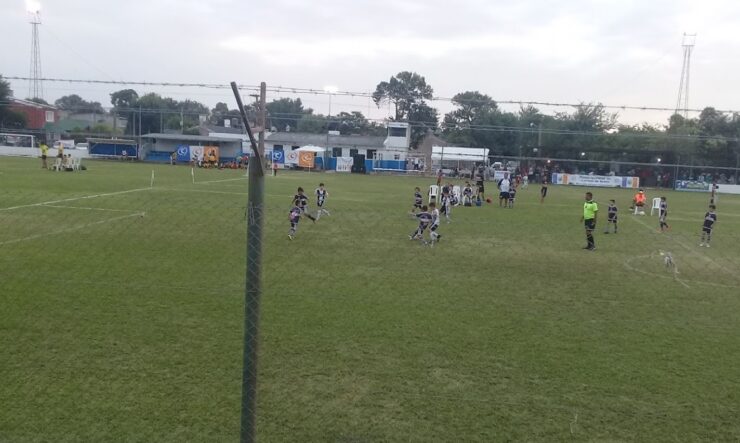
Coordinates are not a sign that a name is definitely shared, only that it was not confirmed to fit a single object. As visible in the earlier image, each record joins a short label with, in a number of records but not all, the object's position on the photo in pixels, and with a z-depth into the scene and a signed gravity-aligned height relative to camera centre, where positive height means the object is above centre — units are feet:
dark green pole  12.60 -3.28
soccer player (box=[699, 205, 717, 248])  61.82 -4.84
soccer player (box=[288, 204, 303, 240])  57.52 -5.87
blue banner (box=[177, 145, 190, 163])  212.02 +0.25
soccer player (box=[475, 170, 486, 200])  101.81 -3.09
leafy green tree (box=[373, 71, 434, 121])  364.36 +54.01
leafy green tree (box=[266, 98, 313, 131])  338.36 +32.69
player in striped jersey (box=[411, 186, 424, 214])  76.56 -4.63
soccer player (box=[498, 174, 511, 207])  97.74 -3.03
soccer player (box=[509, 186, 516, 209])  100.59 -4.32
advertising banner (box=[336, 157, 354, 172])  208.03 -0.37
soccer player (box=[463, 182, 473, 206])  101.14 -4.81
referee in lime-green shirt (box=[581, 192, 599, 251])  58.59 -4.67
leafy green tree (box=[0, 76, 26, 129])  251.19 +14.94
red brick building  281.39 +18.79
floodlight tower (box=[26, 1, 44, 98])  249.96 +46.91
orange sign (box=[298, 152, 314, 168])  206.80 +0.64
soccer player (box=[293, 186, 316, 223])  61.50 -4.35
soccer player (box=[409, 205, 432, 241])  57.88 -5.68
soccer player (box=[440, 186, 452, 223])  77.79 -5.01
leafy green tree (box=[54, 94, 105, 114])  560.20 +50.16
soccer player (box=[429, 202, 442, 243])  57.36 -5.99
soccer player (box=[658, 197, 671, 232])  73.31 -4.74
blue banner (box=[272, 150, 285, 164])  207.35 +1.03
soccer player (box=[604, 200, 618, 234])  71.92 -4.99
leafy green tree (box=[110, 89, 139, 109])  408.87 +40.78
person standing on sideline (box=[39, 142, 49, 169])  140.19 -2.22
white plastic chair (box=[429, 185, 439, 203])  103.98 -4.78
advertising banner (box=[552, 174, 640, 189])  183.21 -1.78
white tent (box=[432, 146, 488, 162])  194.12 +4.88
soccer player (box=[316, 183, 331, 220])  72.38 -4.72
